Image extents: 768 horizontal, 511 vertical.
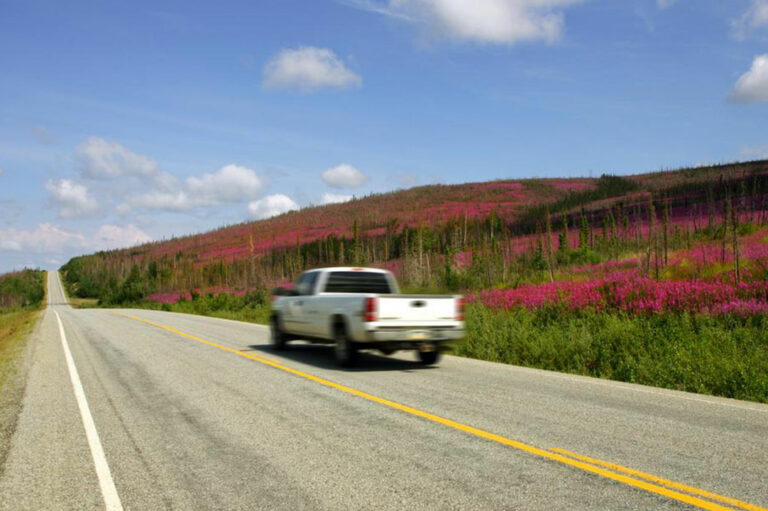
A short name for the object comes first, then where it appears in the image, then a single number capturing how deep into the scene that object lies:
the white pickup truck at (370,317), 10.80
